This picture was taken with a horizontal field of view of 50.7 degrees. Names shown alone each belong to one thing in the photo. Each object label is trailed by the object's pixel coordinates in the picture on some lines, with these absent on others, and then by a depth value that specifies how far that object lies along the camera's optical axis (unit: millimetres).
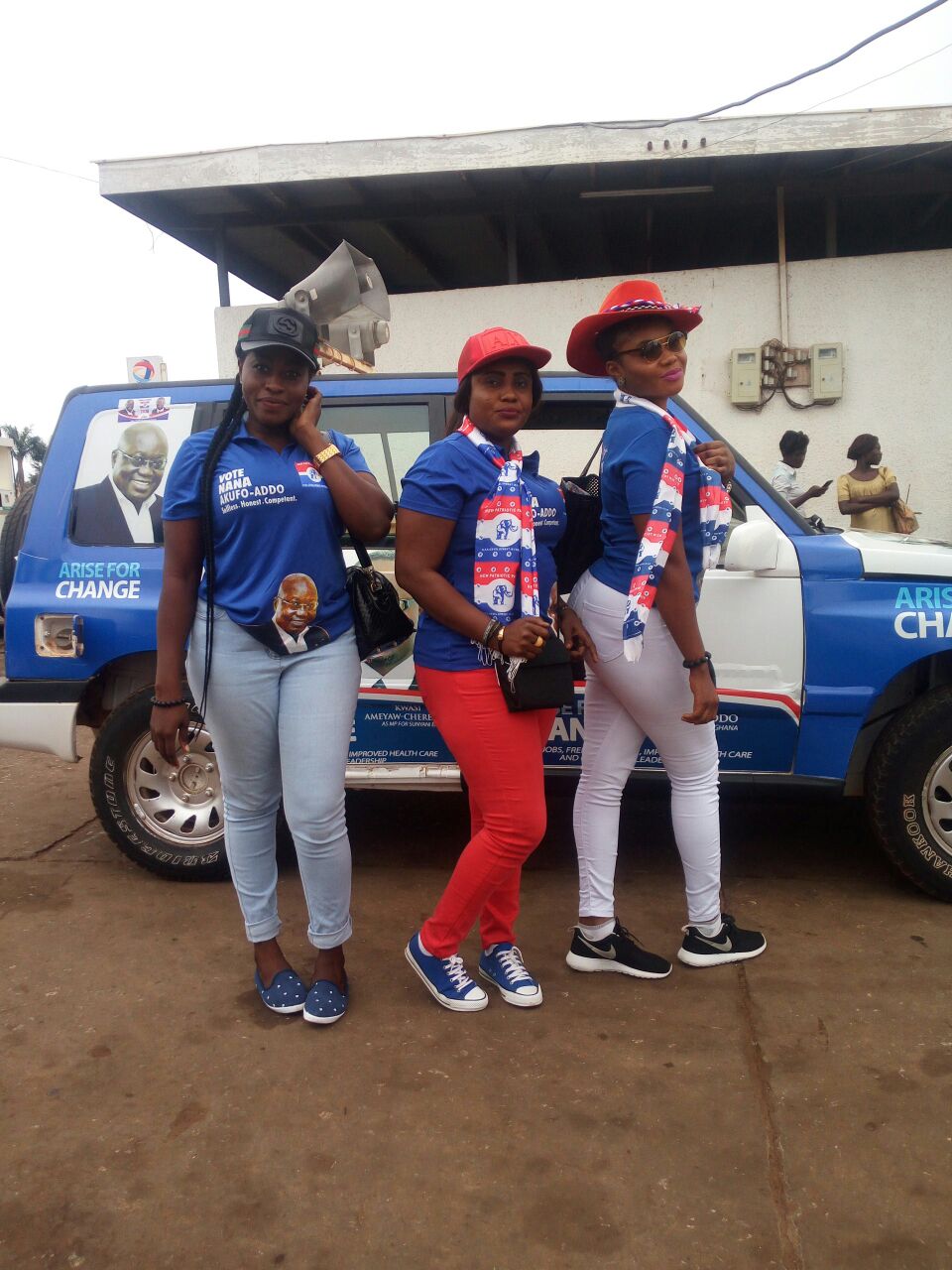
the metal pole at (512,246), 9625
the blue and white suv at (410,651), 3312
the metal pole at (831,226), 9227
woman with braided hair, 2473
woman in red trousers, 2447
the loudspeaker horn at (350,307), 3646
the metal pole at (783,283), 8766
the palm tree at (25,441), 63969
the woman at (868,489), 6695
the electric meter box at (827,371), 8633
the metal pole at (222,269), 10180
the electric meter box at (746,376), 8828
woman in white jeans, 2566
